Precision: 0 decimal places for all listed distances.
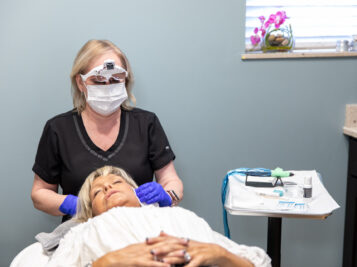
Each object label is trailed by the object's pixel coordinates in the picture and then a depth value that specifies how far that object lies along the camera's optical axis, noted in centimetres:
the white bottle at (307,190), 167
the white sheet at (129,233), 129
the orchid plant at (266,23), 217
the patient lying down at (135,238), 118
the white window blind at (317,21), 226
